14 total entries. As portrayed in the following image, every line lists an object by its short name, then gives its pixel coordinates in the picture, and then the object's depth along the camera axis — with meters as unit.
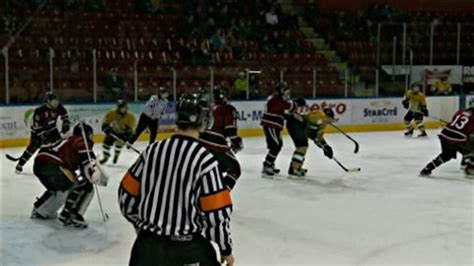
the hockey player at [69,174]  6.21
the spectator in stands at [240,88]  14.63
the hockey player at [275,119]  9.07
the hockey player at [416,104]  13.88
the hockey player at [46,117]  8.65
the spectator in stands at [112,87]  13.45
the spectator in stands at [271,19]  17.98
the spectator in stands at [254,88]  14.70
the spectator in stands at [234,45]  16.38
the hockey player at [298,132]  8.94
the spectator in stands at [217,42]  16.33
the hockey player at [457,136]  8.88
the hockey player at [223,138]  6.57
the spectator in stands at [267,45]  16.92
